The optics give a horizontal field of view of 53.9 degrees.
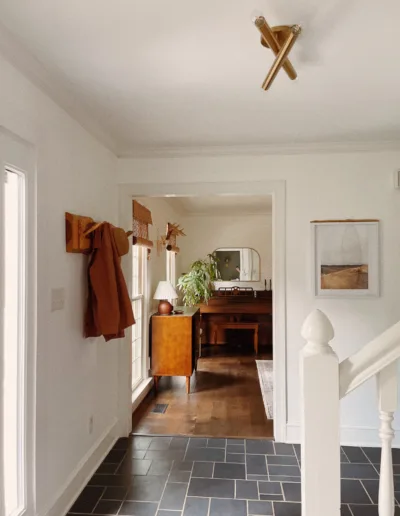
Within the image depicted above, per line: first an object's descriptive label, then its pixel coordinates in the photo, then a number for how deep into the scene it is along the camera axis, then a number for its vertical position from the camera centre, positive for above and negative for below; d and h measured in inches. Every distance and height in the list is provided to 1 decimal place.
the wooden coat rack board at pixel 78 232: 90.1 +7.4
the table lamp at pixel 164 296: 173.0 -14.5
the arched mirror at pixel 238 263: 280.7 -0.1
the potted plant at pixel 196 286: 227.5 -13.2
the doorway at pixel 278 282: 123.6 -6.1
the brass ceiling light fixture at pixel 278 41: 53.2 +32.1
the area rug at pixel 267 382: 151.3 -55.5
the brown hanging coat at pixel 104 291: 97.0 -7.0
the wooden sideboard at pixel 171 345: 165.9 -34.7
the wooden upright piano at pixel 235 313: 249.1 -31.9
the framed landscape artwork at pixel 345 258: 120.3 +1.4
